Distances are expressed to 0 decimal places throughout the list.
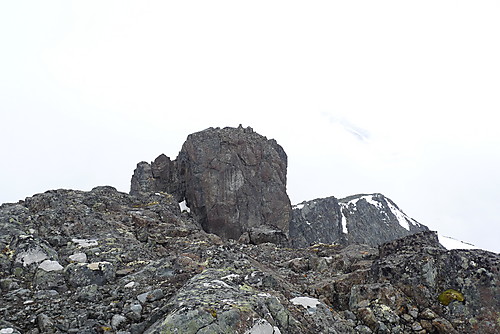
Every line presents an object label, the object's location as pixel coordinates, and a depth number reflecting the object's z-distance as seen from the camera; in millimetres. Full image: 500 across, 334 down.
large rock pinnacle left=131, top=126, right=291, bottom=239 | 66375
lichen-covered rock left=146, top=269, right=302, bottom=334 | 7527
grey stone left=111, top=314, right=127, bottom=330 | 8359
